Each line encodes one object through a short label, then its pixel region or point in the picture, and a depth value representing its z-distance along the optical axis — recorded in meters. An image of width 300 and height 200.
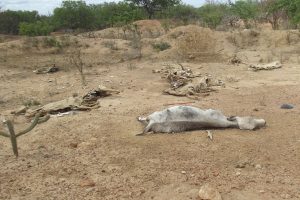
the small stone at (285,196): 3.41
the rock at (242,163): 3.92
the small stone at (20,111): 6.24
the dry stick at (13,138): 4.23
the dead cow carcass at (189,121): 4.81
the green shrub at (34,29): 16.55
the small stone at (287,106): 5.69
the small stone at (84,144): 4.57
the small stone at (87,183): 3.72
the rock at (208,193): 3.38
